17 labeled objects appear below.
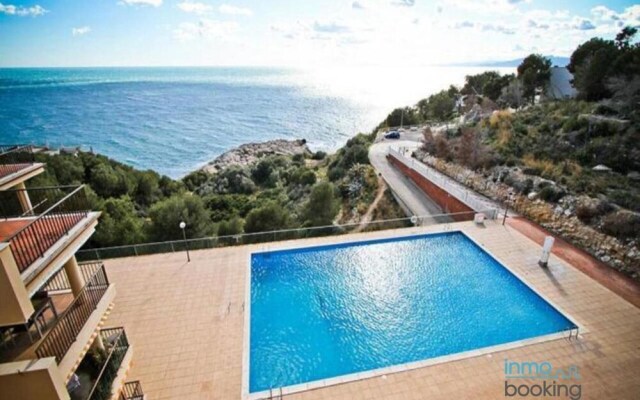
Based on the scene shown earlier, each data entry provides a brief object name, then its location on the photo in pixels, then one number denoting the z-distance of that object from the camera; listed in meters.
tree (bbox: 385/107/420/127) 49.59
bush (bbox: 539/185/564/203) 17.08
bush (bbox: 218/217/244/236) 19.00
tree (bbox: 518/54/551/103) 38.94
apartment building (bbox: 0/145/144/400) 4.96
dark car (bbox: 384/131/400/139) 39.77
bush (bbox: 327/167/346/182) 31.82
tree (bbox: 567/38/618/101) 27.78
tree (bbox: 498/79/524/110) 37.62
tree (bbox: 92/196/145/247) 17.89
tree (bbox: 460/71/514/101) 45.16
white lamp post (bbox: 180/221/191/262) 13.98
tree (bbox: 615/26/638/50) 29.31
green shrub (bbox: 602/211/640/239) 13.75
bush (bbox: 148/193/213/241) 17.61
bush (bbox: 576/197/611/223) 15.17
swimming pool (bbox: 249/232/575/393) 10.00
